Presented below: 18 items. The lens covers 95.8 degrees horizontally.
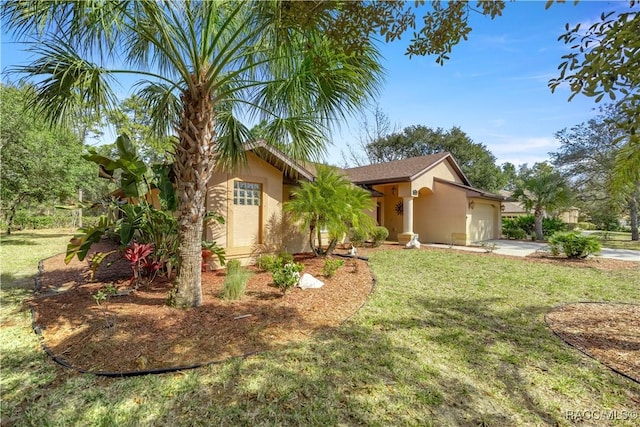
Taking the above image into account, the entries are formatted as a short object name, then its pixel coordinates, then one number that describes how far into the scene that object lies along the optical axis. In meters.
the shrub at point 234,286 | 6.31
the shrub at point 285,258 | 9.05
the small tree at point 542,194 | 19.59
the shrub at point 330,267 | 8.30
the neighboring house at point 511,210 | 35.69
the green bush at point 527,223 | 23.05
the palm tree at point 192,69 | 4.34
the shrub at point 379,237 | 15.23
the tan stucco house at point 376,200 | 9.54
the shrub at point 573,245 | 11.57
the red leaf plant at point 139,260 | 6.86
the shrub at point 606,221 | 31.53
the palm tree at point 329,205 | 9.95
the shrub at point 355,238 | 13.94
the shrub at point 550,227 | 22.39
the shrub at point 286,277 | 6.51
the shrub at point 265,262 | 8.84
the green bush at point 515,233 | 21.50
